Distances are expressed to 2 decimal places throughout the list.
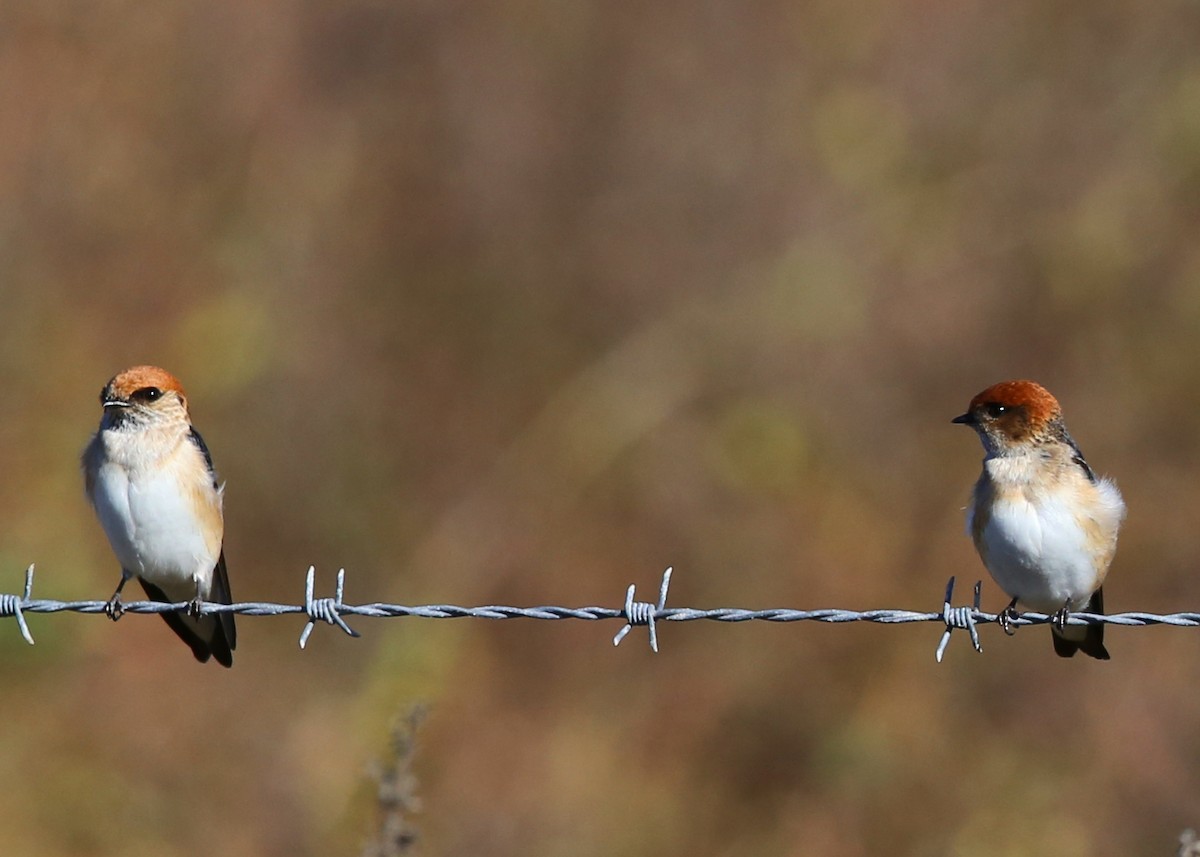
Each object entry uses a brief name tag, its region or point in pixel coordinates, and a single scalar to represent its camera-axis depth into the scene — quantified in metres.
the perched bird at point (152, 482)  11.91
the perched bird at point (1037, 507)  11.64
